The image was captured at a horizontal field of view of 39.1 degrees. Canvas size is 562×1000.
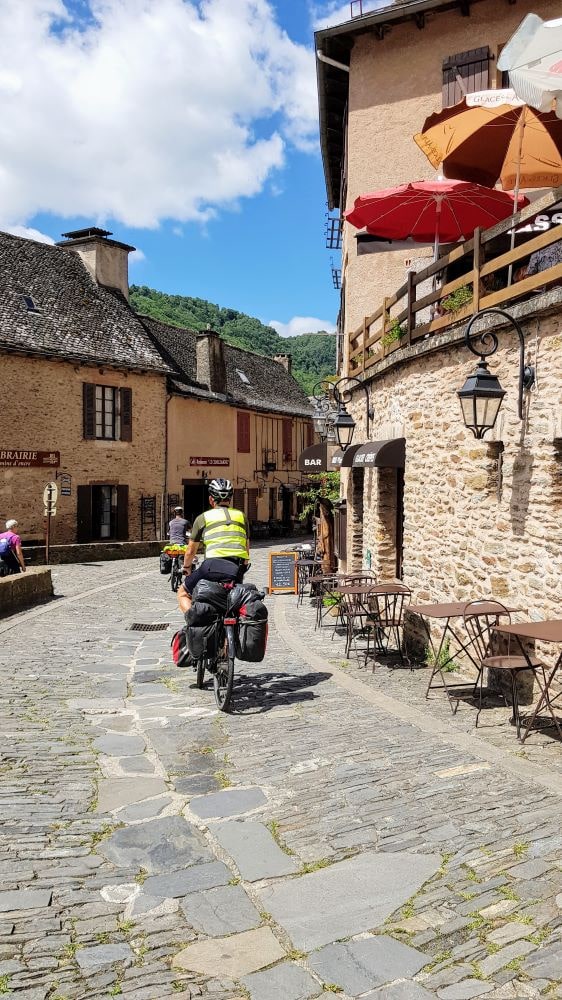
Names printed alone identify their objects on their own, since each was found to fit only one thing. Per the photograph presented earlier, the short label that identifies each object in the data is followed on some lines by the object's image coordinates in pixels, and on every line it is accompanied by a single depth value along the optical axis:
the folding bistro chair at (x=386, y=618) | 8.97
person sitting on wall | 14.31
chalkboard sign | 15.45
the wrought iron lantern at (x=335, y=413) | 11.88
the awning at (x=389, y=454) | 9.48
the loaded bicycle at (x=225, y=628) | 6.53
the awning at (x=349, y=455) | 11.75
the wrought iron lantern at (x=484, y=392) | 6.34
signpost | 20.94
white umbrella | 6.94
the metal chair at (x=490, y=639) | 5.76
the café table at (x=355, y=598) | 8.77
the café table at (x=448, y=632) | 6.84
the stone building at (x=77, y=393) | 23.56
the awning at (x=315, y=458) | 16.05
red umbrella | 9.95
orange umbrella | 9.34
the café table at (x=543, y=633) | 5.22
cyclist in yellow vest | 6.81
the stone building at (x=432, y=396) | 6.35
